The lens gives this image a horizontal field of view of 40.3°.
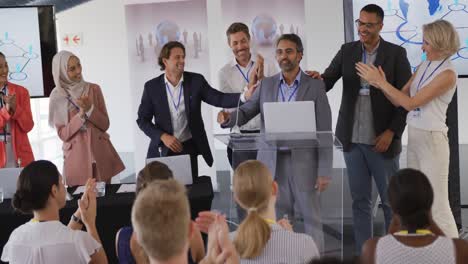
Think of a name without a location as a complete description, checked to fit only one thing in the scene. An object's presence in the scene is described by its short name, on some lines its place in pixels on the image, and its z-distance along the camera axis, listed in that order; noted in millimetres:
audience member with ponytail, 2277
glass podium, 3461
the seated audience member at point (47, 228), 2510
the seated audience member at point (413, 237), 2178
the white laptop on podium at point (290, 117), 3588
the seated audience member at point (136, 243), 2600
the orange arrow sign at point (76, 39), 8180
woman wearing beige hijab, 4906
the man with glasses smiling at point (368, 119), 4355
